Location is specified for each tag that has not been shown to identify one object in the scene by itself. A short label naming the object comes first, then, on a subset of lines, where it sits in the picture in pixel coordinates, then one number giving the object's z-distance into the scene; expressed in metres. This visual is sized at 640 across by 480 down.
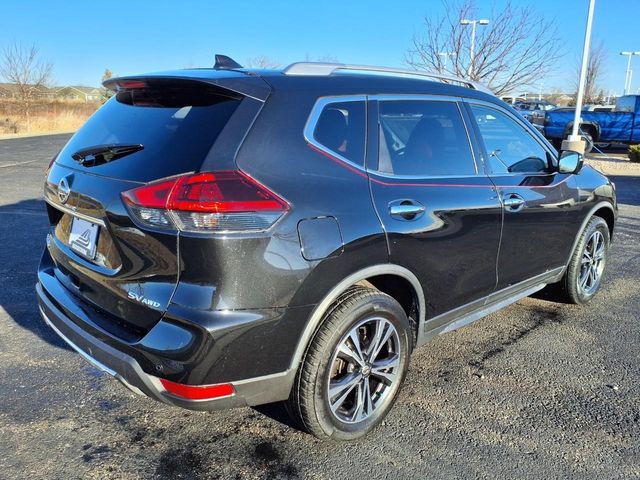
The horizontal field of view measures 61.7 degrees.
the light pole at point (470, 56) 15.03
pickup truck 20.08
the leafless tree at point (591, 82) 39.31
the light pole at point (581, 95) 15.65
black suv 2.17
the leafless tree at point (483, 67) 15.02
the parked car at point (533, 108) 26.98
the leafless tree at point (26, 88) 37.23
